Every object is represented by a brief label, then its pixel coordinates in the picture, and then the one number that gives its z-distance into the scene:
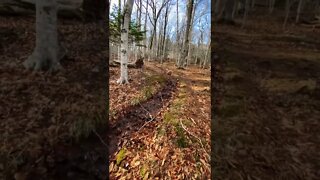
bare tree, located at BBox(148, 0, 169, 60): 11.57
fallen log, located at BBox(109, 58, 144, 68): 6.50
